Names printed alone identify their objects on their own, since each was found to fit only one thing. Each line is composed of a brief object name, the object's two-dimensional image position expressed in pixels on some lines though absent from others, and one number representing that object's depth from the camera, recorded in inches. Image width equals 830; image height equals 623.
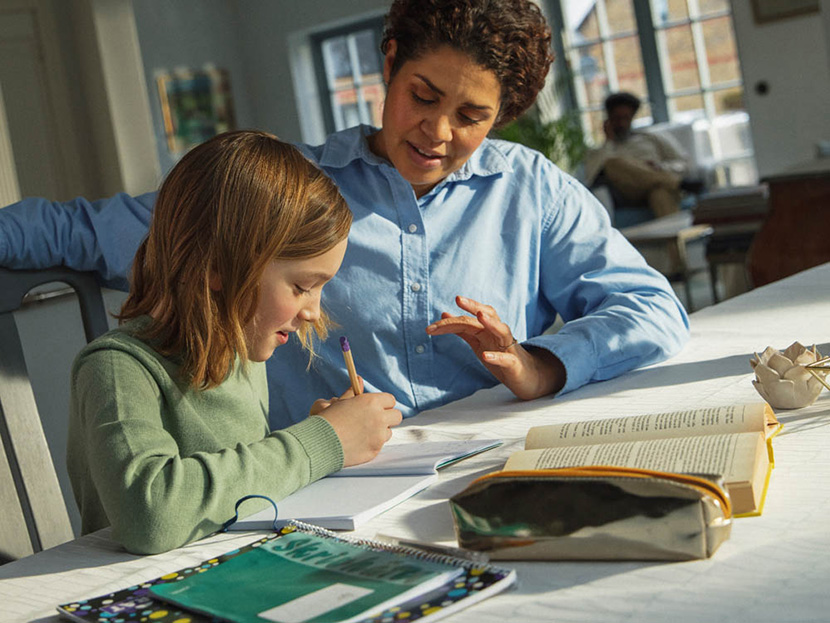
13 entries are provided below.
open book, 32.7
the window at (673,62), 315.3
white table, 26.9
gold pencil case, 28.7
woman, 56.2
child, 37.7
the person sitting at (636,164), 260.4
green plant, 275.9
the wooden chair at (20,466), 50.3
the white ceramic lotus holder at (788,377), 44.0
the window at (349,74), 358.0
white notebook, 37.1
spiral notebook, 27.5
